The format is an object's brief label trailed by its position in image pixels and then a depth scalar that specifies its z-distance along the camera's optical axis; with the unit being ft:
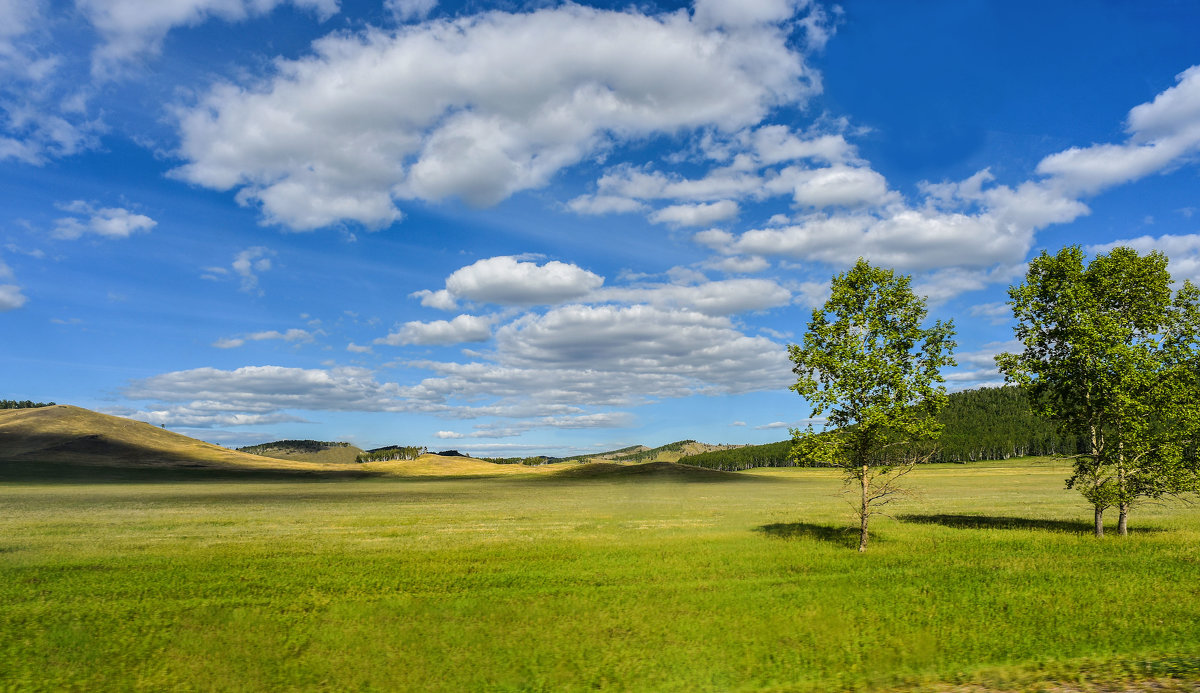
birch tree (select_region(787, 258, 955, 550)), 92.73
